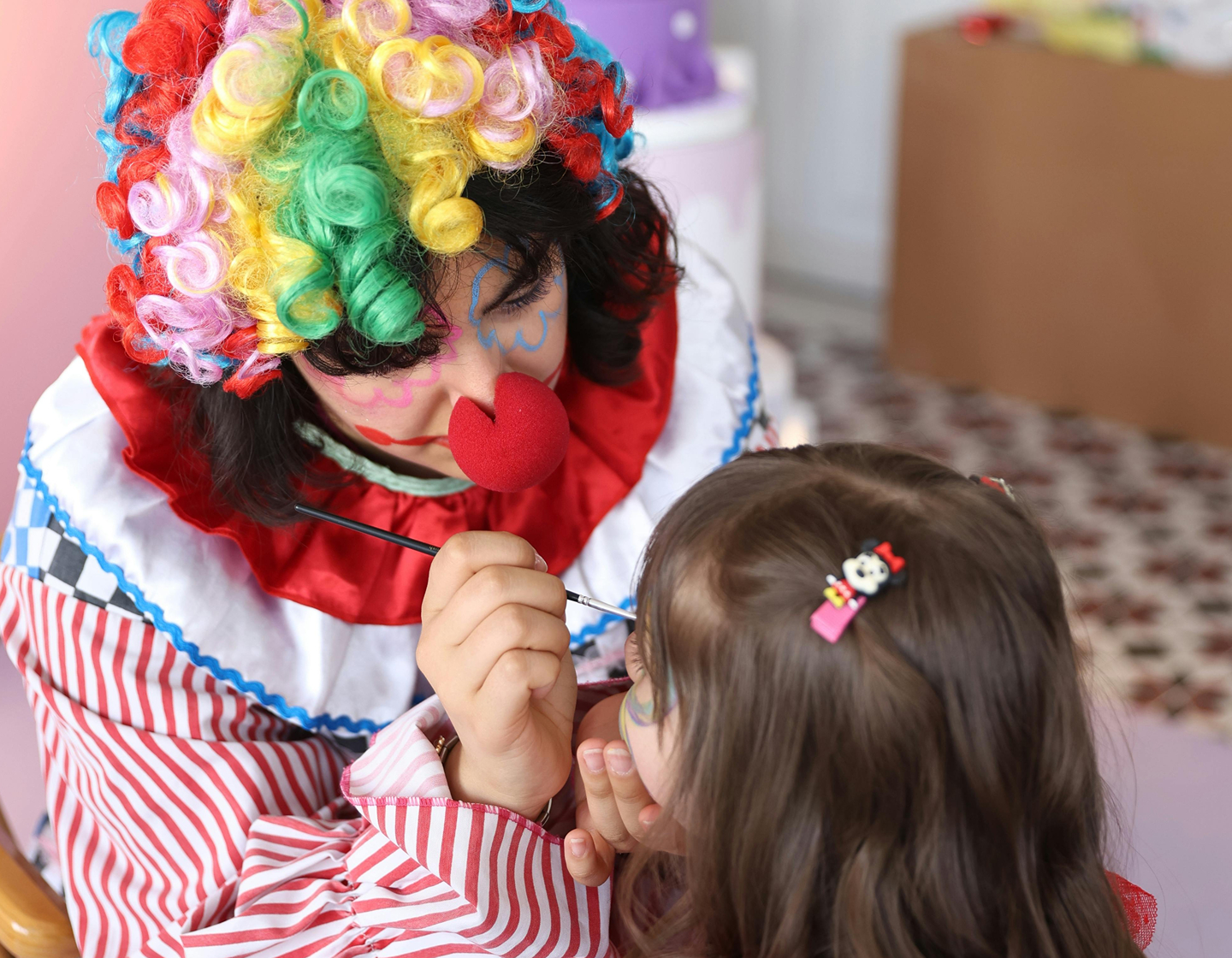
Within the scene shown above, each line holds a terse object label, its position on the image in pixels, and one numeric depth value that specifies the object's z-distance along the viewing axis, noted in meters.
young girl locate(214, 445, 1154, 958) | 0.67
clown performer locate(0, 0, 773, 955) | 0.74
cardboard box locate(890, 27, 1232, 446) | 2.53
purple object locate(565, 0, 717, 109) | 1.94
